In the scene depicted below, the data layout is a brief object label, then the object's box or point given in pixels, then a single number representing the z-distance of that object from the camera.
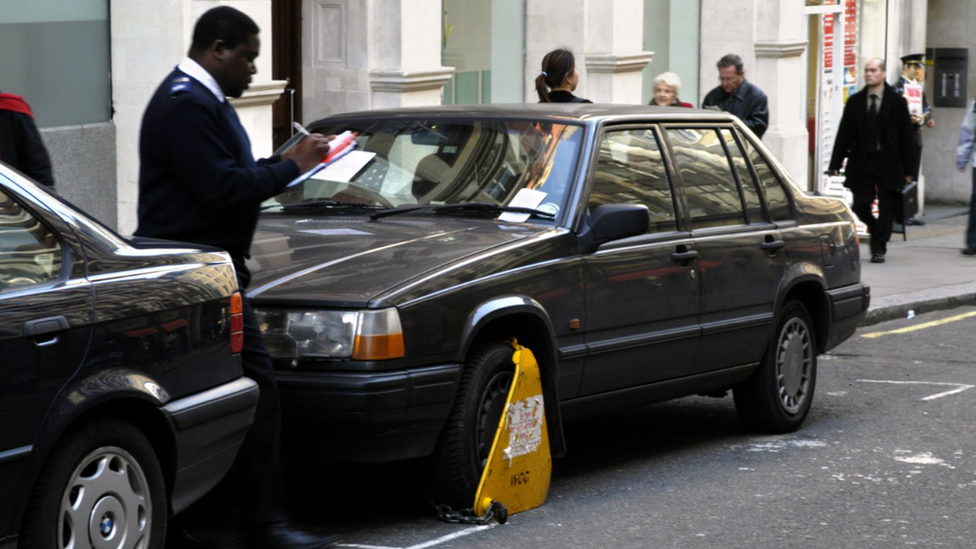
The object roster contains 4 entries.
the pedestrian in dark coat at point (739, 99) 12.77
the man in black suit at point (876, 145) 15.58
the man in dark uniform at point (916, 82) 20.69
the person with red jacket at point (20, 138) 7.51
